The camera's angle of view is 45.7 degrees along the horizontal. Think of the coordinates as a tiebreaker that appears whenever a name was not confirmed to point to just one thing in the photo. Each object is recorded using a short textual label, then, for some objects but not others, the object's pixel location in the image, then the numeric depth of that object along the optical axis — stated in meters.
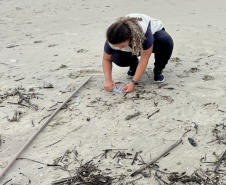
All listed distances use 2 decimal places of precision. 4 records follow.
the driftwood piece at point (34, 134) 1.87
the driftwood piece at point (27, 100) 2.60
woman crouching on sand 2.26
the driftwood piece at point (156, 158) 1.75
